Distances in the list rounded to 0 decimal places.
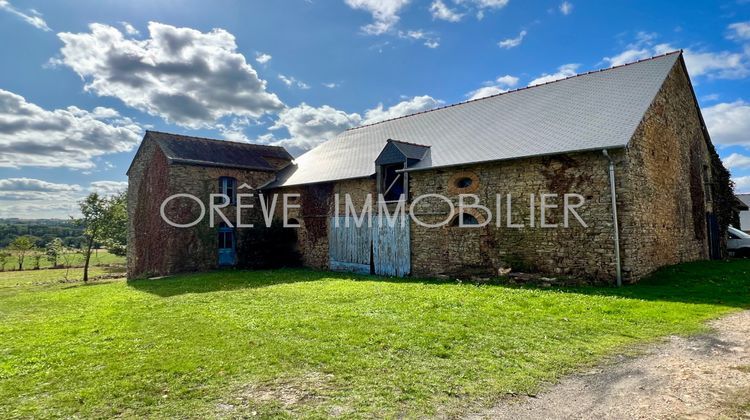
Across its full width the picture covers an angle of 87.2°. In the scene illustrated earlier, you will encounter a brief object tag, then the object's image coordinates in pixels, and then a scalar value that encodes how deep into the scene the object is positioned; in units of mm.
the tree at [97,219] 27562
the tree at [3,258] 34719
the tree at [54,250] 35953
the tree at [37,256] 37216
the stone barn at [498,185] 11180
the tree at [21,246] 34500
